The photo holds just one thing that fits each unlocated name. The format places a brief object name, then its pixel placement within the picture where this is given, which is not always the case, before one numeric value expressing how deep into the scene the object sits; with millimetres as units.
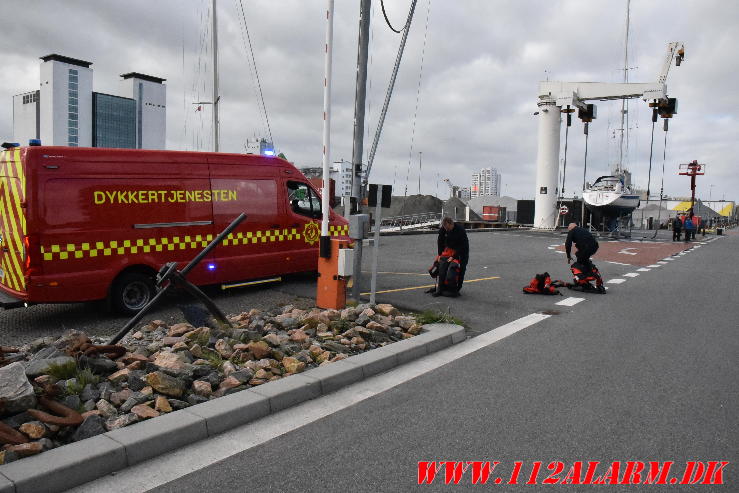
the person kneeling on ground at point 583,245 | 11203
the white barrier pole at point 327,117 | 7617
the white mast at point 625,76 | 47622
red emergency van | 6898
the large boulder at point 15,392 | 3453
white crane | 36281
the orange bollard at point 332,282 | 7531
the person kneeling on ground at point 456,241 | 9578
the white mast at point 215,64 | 23469
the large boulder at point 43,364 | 4141
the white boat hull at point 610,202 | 34281
